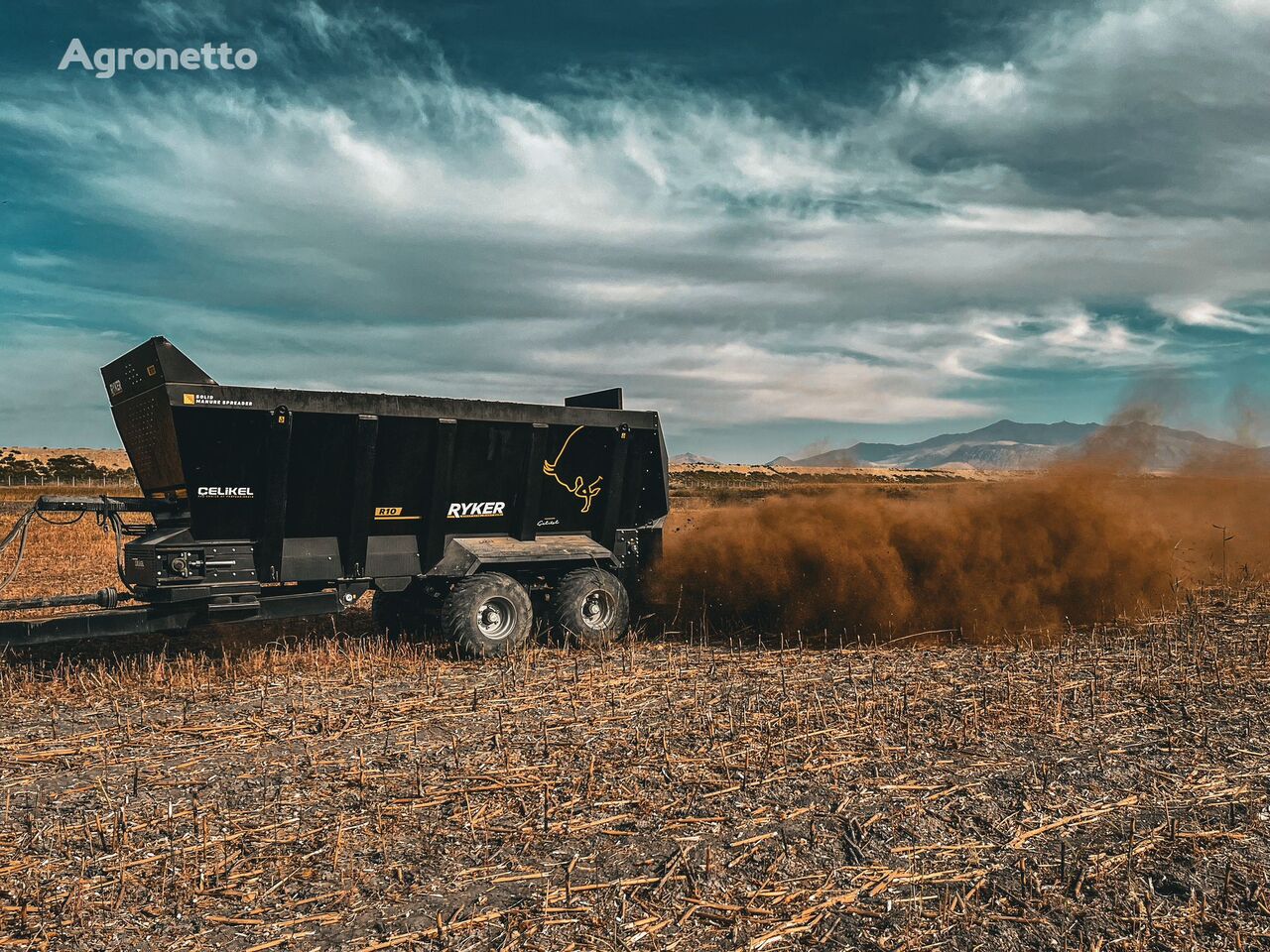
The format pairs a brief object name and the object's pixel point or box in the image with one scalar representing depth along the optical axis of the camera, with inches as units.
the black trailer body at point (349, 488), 382.9
